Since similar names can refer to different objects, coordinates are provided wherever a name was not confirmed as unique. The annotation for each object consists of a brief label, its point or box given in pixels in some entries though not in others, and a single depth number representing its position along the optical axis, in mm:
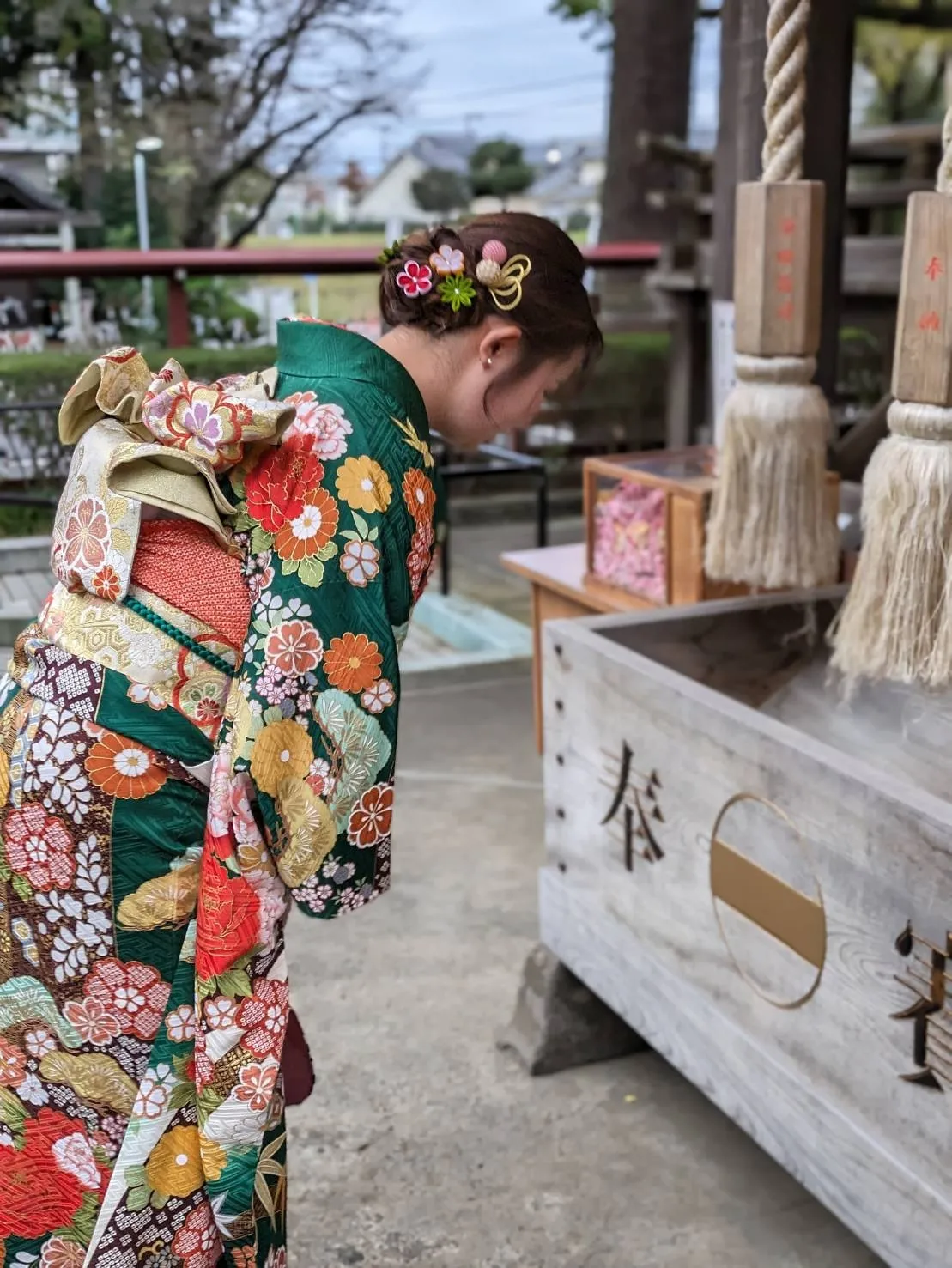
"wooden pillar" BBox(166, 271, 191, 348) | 4438
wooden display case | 2494
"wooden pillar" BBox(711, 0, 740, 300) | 3052
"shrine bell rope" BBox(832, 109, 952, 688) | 1516
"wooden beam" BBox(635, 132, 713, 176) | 4895
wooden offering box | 1395
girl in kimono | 1090
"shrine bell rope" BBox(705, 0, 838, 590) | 1901
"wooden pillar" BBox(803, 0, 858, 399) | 2686
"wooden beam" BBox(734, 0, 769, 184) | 2588
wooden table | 2918
